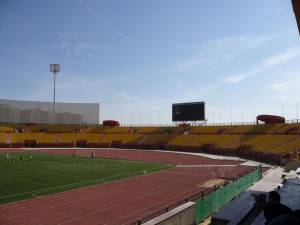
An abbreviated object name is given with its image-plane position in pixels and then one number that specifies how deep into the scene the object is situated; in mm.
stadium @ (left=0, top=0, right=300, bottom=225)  13011
